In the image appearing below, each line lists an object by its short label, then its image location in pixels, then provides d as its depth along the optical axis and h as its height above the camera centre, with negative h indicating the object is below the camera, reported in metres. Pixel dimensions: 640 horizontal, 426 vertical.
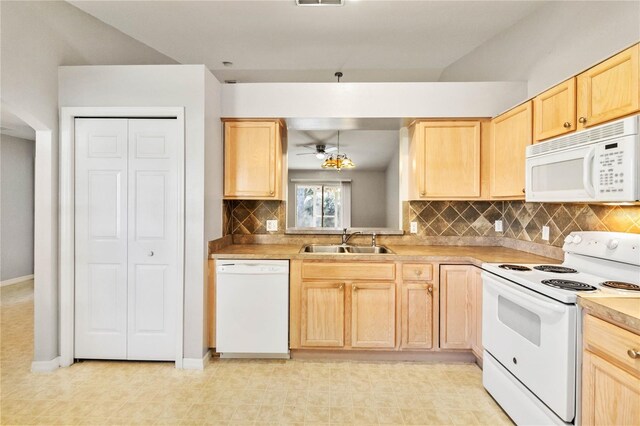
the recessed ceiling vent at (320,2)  2.43 +1.62
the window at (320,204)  5.30 +0.12
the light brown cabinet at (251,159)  2.84 +0.47
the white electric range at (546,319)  1.46 -0.57
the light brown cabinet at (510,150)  2.31 +0.50
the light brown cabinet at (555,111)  1.86 +0.65
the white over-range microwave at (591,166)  1.42 +0.25
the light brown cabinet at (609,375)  1.17 -0.65
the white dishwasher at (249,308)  2.53 -0.78
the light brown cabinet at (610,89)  1.48 +0.64
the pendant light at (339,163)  4.71 +0.73
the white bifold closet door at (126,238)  2.46 -0.22
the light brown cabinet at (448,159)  2.80 +0.48
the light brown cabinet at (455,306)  2.50 -0.75
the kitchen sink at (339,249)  3.09 -0.36
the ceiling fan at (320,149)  5.14 +1.04
